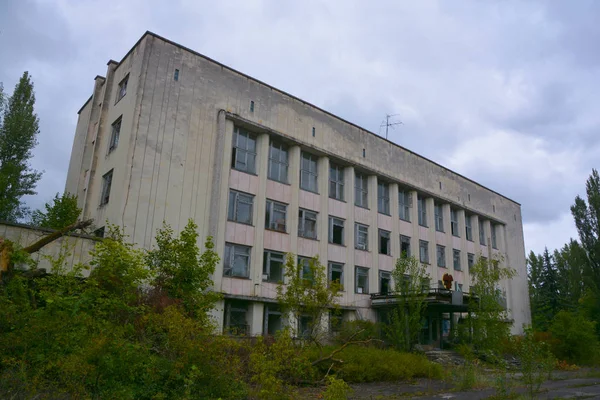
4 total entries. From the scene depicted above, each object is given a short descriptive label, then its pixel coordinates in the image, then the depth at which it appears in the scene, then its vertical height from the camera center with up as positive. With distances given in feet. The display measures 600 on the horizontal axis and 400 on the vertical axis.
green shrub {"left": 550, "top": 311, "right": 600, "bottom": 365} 86.53 -0.65
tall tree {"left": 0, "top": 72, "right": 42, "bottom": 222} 87.71 +29.88
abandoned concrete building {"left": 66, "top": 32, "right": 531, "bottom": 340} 69.15 +23.42
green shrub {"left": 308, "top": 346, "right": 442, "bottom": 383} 49.85 -4.02
